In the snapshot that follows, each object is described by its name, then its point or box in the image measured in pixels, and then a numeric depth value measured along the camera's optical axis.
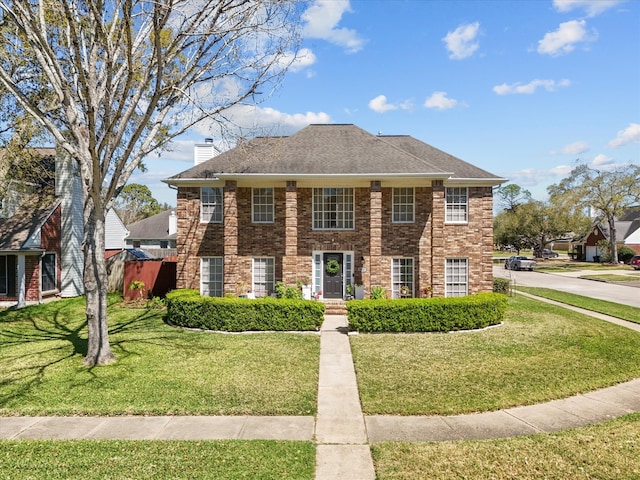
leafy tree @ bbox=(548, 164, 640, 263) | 44.03
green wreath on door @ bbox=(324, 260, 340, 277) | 17.31
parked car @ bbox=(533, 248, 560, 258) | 56.47
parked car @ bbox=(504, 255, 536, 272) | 40.62
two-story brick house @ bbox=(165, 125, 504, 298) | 17.02
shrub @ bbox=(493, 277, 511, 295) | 20.09
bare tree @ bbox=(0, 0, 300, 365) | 8.41
